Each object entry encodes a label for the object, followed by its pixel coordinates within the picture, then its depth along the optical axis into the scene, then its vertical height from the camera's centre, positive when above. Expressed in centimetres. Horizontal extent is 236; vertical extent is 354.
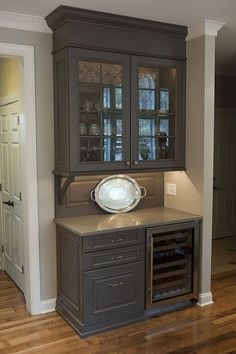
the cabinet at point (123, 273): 308 -112
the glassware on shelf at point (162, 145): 356 -4
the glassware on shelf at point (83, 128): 318 +11
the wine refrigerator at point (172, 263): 333 -109
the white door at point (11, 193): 388 -55
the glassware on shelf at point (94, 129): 322 +10
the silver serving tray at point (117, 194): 358 -50
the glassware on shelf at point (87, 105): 318 +30
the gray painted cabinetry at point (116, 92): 311 +41
